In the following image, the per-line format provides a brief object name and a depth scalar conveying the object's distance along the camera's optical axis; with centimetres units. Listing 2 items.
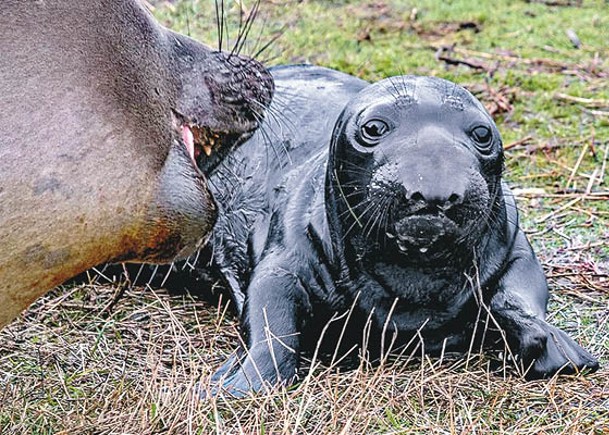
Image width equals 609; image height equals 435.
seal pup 713
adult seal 552
